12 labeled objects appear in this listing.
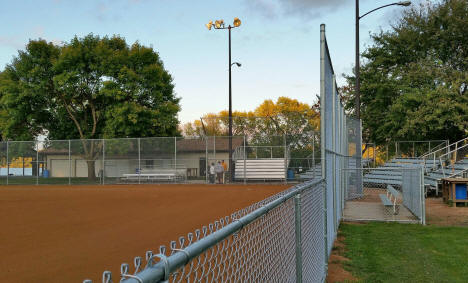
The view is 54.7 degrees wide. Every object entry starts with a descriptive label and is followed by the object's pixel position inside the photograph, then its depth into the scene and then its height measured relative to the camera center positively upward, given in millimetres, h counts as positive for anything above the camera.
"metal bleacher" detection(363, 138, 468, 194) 20328 -796
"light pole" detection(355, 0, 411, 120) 21609 +4973
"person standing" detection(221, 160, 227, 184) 31353 -887
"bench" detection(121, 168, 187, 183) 32000 -1445
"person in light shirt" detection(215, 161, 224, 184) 31031 -1139
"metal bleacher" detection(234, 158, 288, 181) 31031 -1018
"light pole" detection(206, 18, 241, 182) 31391 +9671
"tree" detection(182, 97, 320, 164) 30406 +1802
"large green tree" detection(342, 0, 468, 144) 26703 +4859
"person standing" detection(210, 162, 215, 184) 31141 -1276
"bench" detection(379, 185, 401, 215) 12847 -1457
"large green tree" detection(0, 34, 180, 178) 34750 +4829
